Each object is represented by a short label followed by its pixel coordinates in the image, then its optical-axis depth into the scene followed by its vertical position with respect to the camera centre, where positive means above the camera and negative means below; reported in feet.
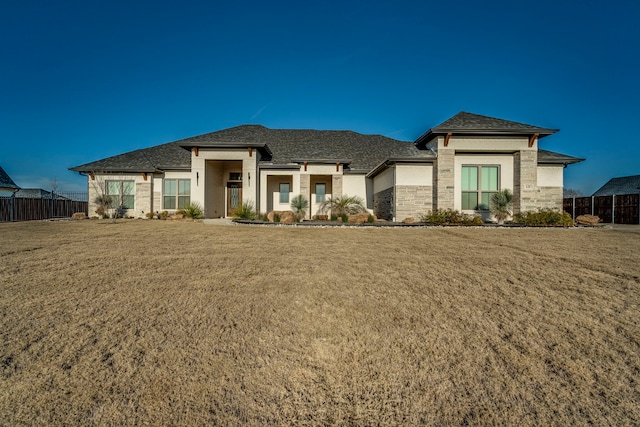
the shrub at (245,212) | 51.86 -0.40
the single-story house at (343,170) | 49.21 +7.32
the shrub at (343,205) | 60.39 +1.05
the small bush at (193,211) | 55.83 -0.28
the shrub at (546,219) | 44.04 -1.03
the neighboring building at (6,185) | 83.92 +6.16
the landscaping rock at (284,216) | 50.40 -1.00
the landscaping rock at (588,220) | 47.70 -1.22
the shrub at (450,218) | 45.03 -1.03
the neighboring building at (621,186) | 96.37 +8.63
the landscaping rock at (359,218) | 51.21 -1.23
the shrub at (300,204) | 59.98 +1.16
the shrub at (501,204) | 49.06 +1.17
